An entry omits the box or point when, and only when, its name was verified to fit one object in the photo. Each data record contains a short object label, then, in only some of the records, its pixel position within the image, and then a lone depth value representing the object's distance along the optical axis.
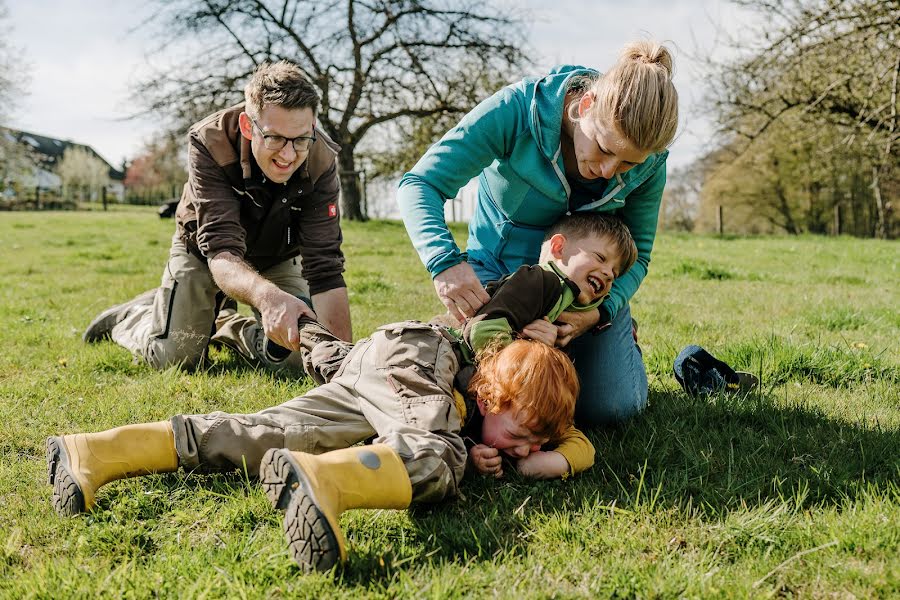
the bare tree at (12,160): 40.44
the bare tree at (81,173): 72.81
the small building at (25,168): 41.31
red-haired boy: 2.23
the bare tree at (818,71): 12.91
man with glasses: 3.96
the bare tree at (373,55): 18.64
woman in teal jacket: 2.82
